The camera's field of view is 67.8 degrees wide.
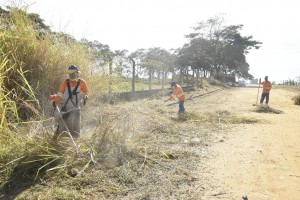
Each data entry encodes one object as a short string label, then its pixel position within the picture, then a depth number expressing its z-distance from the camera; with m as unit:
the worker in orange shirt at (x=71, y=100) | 4.07
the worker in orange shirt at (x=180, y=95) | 7.99
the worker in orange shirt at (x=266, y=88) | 11.84
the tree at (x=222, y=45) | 39.81
